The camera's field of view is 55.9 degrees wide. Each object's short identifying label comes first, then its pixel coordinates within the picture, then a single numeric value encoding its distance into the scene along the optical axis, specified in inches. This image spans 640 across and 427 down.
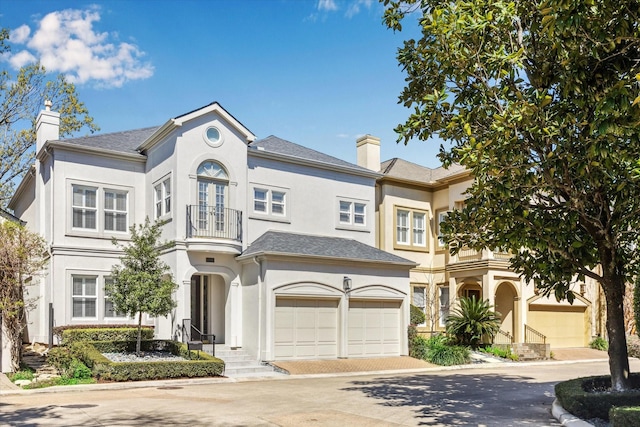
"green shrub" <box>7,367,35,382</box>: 651.9
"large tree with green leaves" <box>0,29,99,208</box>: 1286.9
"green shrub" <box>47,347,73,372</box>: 690.2
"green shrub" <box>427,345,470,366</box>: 908.6
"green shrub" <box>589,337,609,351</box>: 1216.8
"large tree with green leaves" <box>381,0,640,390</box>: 330.3
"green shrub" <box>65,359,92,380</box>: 651.5
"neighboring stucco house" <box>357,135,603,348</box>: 1115.9
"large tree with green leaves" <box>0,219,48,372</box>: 684.7
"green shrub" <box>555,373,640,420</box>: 416.5
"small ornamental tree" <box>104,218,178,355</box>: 720.3
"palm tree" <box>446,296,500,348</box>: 1004.6
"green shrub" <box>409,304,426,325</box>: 1067.2
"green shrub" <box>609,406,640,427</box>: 315.0
